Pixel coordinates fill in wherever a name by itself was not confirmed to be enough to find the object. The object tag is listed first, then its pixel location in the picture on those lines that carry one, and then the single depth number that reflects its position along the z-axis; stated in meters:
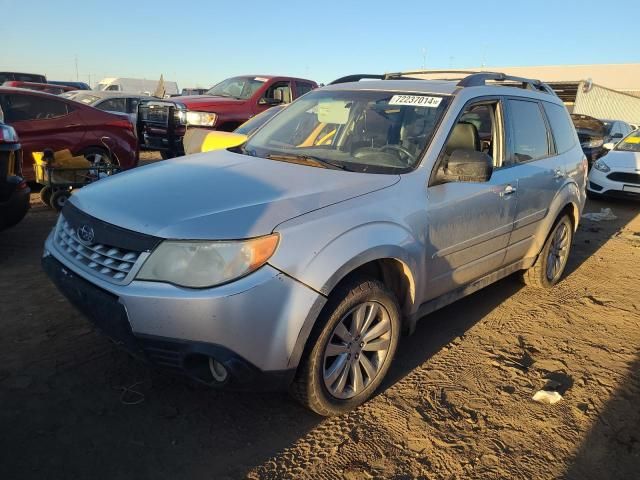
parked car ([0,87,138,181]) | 7.05
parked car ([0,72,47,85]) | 18.72
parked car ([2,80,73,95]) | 13.92
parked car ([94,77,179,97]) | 38.47
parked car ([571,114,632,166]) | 12.30
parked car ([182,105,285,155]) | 4.71
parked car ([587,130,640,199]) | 9.16
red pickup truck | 9.28
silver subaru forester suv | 2.21
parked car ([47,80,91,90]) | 23.70
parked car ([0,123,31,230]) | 4.40
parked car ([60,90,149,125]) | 13.18
